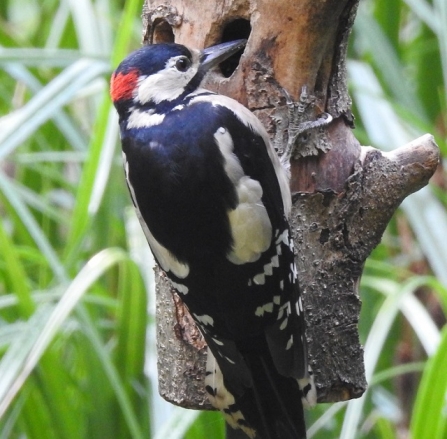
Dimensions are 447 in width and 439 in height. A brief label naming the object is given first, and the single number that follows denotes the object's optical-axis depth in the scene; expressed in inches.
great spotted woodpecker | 163.7
